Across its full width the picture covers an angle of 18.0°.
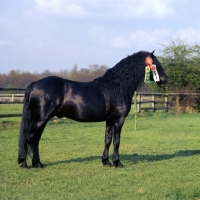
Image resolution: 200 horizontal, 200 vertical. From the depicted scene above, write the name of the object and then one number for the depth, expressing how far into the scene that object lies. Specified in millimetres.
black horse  11425
